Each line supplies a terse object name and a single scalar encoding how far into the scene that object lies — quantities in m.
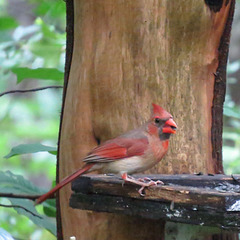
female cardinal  4.91
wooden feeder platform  3.84
